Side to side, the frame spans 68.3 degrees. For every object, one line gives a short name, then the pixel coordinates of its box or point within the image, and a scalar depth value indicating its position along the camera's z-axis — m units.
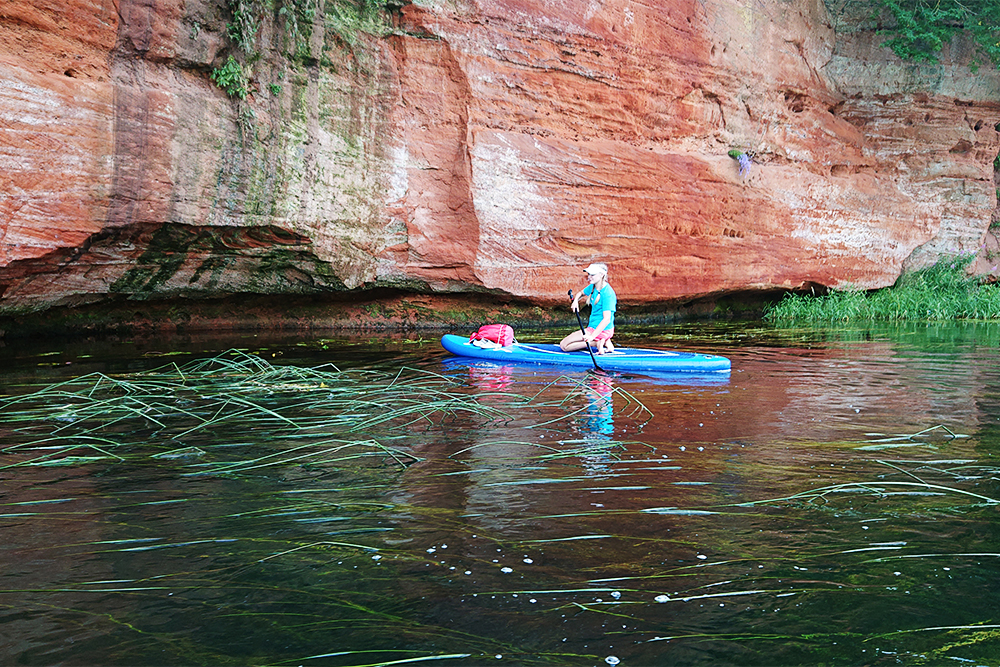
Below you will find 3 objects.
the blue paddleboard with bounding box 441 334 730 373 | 7.79
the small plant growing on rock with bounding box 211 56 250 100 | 9.82
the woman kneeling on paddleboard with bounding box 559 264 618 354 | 8.59
